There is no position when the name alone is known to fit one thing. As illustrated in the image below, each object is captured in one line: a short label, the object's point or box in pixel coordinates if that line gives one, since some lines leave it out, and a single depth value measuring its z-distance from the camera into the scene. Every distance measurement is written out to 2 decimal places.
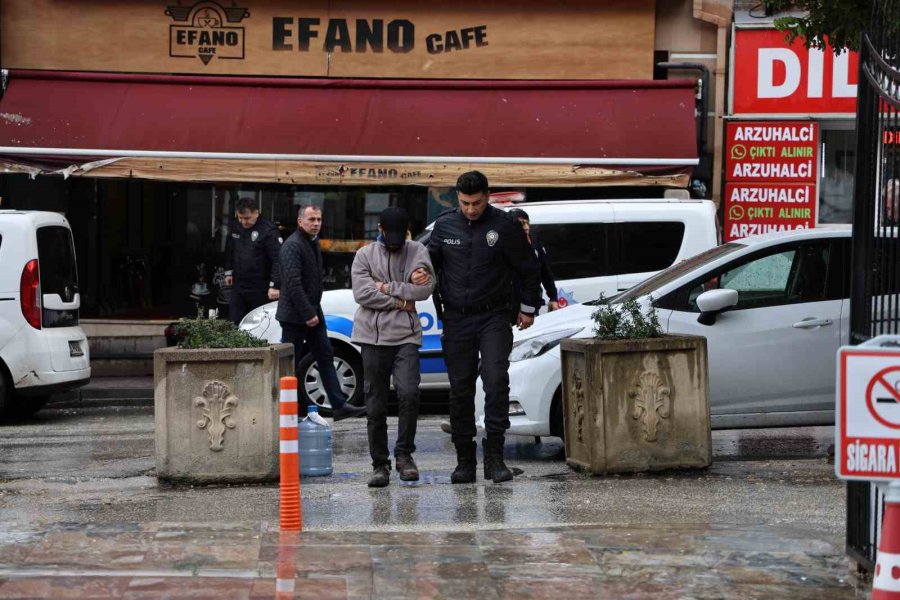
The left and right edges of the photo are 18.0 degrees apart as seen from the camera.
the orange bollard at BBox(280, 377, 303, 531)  13.75
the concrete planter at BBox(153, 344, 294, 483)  17.02
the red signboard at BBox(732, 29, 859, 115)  34.79
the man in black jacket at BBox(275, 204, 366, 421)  22.99
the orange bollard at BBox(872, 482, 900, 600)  8.61
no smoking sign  8.99
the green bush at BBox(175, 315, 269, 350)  17.40
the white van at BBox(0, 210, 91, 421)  24.23
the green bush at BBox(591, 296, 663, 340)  17.63
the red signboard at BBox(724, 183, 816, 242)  35.13
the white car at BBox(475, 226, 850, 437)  19.15
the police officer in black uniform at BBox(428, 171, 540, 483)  16.62
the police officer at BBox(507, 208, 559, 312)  22.38
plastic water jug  17.72
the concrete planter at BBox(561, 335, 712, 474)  17.32
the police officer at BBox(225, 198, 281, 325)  26.49
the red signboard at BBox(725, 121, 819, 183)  35.01
